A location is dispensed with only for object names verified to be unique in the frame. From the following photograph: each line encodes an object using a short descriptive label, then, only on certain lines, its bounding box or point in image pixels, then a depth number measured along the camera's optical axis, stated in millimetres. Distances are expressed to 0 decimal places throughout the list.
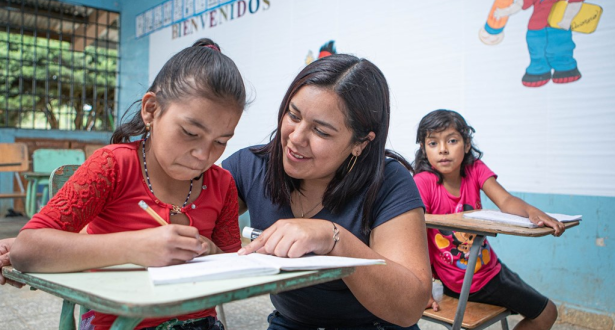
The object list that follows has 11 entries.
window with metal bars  6727
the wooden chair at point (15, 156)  5668
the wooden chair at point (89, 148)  6816
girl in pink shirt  1966
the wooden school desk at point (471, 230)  1744
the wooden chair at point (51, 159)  5943
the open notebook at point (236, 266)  681
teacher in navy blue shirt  1193
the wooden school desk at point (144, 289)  574
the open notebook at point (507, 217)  1958
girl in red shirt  800
